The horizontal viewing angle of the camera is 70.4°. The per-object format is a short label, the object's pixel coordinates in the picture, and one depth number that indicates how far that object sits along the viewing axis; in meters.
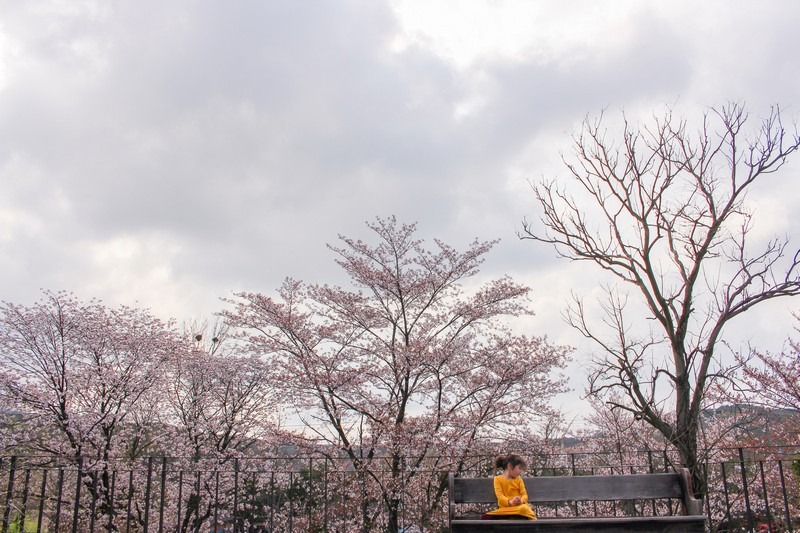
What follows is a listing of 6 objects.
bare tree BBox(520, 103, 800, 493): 6.89
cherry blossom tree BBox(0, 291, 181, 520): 12.20
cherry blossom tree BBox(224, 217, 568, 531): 9.91
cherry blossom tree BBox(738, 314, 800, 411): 10.79
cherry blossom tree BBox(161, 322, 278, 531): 14.84
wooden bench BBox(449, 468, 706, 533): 4.79
